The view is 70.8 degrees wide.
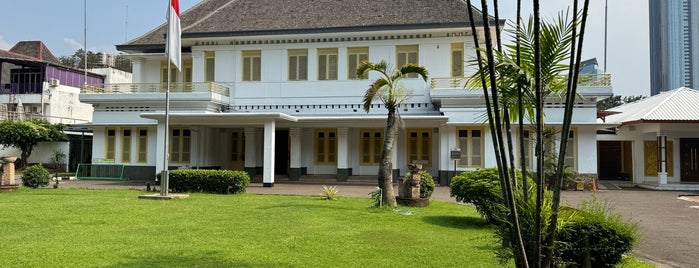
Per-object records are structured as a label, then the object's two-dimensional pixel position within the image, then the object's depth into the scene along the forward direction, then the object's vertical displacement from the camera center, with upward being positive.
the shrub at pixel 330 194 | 13.08 -1.16
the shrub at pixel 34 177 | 14.94 -0.89
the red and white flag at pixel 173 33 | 13.08 +3.14
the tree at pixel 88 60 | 47.09 +8.59
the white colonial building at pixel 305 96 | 19.02 +2.22
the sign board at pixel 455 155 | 18.12 -0.12
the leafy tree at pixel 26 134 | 24.88 +0.71
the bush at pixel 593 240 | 4.77 -0.86
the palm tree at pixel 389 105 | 11.17 +1.08
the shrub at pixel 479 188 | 8.47 -0.66
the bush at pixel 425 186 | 11.79 -0.83
